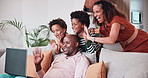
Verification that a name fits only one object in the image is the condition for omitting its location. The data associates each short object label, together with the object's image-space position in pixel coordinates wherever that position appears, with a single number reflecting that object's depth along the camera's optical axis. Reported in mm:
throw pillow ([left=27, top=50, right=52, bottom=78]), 2529
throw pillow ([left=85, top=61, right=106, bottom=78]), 1818
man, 2273
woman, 2033
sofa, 1642
